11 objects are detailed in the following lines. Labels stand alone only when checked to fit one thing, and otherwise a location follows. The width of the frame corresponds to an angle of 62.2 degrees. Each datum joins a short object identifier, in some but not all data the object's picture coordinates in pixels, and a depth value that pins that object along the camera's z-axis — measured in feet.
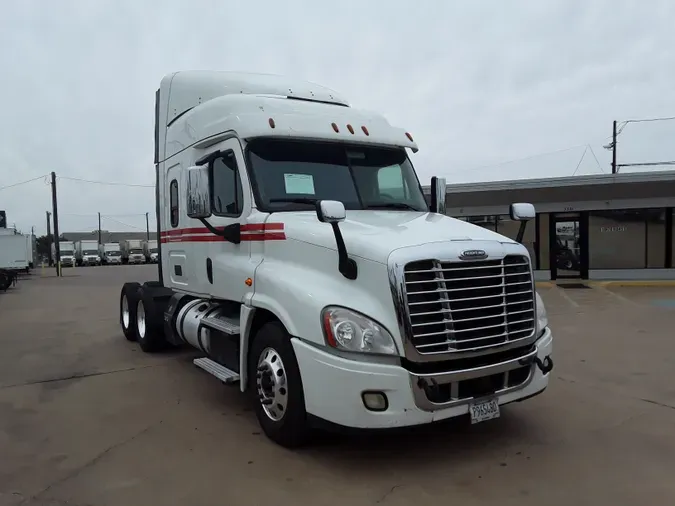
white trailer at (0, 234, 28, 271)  76.54
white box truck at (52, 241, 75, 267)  166.61
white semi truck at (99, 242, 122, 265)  182.50
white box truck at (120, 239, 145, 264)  182.60
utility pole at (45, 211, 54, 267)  209.24
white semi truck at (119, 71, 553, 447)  12.66
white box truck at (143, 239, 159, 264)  184.34
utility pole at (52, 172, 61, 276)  124.16
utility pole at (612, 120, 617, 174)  129.31
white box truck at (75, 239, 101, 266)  176.35
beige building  62.28
